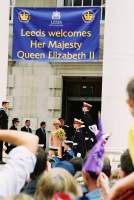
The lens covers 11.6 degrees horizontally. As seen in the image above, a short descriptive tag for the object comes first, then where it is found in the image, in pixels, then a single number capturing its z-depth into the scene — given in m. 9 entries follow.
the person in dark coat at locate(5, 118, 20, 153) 23.66
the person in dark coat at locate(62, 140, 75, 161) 18.87
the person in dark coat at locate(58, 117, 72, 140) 22.52
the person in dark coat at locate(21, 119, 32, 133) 24.25
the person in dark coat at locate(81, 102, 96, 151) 20.06
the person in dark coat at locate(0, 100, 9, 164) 17.48
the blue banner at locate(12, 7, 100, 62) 20.78
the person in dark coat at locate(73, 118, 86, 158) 19.86
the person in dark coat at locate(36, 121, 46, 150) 24.18
